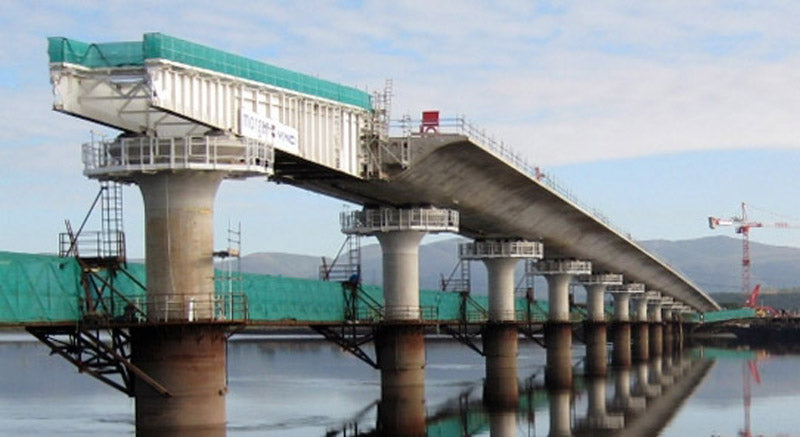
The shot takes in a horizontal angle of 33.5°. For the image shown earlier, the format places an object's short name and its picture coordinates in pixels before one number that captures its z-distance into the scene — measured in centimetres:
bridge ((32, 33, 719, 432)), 4959
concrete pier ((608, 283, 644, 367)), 15212
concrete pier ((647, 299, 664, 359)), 19002
